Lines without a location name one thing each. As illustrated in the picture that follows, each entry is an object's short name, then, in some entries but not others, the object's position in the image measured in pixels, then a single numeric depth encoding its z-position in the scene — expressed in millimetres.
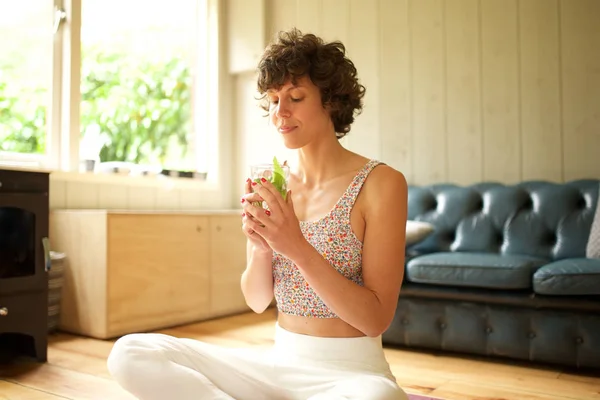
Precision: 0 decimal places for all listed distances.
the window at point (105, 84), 3174
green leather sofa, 2311
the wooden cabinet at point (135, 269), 2947
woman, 1155
